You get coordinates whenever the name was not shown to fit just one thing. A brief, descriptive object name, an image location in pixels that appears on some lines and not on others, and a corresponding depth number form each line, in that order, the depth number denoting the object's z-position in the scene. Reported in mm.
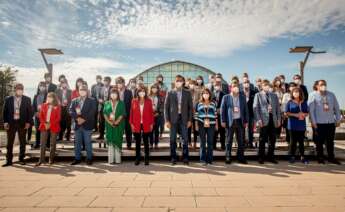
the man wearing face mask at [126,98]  8273
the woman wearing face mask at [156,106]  8316
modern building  39188
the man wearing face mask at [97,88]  9562
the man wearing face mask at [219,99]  8023
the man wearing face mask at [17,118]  7520
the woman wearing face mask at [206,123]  7094
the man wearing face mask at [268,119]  7156
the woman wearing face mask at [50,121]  7387
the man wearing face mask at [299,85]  8136
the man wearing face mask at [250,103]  8117
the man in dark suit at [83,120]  7349
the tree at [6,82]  25741
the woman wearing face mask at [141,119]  7184
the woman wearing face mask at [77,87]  8836
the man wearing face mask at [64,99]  9070
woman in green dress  7355
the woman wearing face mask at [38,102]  8609
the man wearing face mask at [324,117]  7113
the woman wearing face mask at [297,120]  7113
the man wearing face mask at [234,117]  7141
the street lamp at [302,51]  11217
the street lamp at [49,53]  11388
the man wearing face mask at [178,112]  7164
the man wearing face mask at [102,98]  9172
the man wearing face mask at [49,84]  8984
